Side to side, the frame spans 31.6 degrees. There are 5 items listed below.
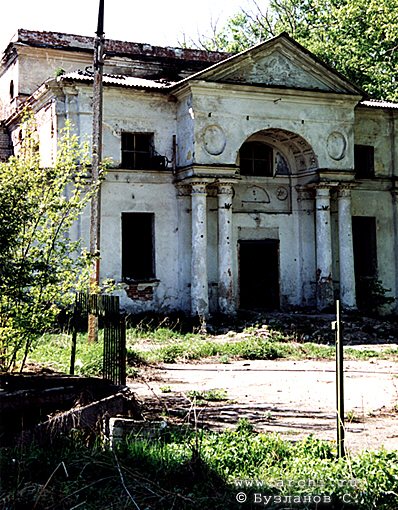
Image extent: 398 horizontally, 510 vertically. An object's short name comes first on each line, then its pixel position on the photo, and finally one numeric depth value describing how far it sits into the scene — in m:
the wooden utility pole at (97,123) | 15.85
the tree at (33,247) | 9.21
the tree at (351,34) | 26.53
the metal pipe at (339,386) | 6.02
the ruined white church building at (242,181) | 19.81
